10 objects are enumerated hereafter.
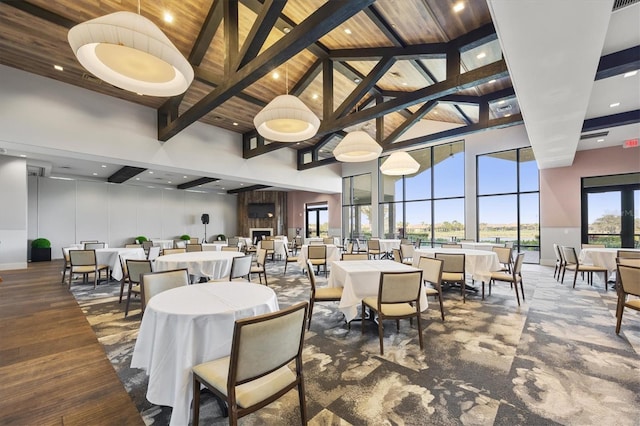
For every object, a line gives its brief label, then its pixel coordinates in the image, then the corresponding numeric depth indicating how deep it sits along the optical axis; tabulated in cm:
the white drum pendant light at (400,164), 639
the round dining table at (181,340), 168
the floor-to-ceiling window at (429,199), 1024
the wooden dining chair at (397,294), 288
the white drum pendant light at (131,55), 246
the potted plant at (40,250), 995
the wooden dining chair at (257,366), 144
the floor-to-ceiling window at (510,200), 894
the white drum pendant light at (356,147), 530
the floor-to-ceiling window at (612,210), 766
